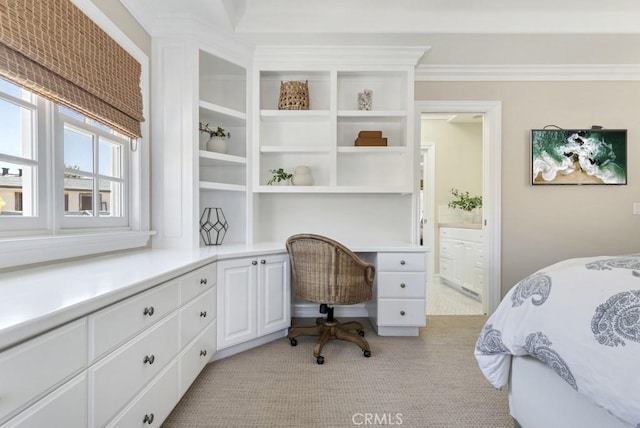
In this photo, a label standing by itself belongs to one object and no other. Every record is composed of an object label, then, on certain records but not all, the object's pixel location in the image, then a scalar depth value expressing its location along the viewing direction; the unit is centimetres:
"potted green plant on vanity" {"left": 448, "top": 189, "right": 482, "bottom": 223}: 436
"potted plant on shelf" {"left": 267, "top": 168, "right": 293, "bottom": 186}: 271
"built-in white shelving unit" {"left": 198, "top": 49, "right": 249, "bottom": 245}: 258
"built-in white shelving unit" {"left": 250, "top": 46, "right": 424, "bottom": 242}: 263
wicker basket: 266
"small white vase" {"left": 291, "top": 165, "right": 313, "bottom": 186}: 266
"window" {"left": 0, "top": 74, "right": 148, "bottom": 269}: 126
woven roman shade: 113
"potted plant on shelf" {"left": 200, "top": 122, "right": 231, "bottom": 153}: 247
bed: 84
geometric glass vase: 256
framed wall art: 291
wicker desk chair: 205
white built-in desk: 72
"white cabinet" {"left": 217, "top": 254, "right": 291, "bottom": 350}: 199
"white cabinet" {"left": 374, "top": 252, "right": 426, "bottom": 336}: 240
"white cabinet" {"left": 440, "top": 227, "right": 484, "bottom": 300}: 360
